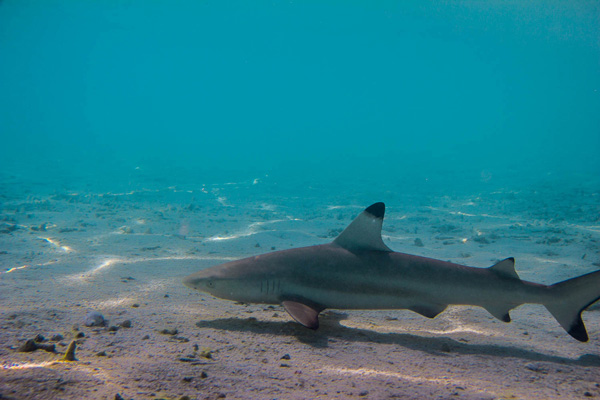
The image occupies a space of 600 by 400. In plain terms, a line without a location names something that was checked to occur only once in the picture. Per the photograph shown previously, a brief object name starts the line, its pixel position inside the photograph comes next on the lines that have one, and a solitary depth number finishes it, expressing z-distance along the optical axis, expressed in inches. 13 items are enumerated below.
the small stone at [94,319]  119.3
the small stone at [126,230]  349.0
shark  126.0
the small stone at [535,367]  106.5
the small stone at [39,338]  96.5
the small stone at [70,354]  84.9
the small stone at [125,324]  121.0
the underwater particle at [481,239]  354.9
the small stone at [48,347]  90.6
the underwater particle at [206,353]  96.9
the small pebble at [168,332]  117.4
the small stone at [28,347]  88.8
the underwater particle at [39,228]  342.9
